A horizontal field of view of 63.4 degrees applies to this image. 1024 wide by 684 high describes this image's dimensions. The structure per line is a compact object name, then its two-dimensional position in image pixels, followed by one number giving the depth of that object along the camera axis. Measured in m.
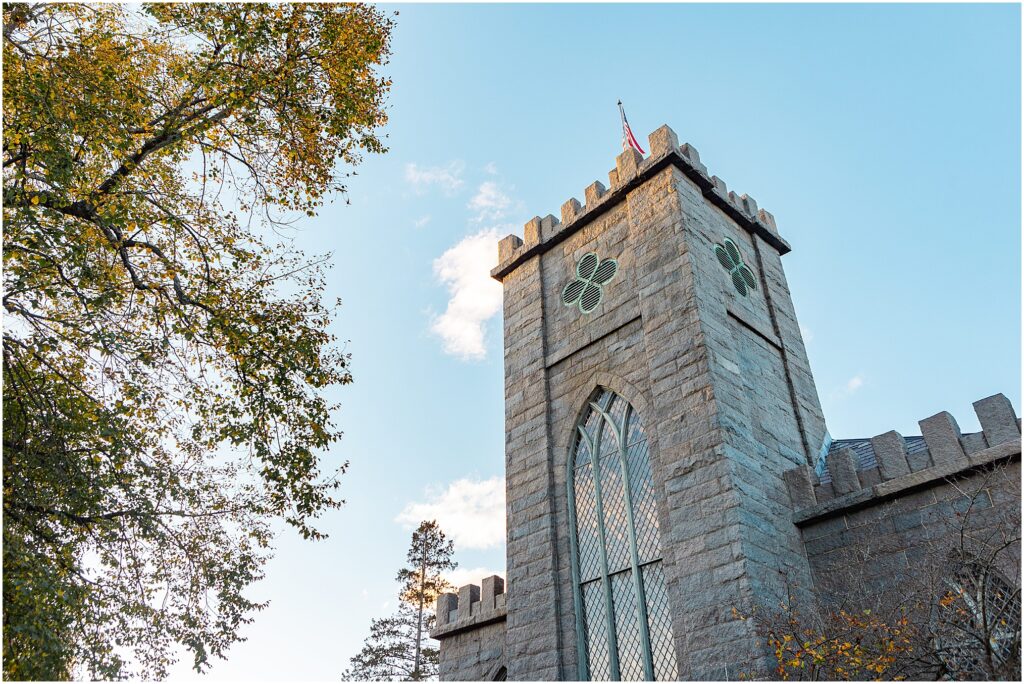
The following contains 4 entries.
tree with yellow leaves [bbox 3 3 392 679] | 8.62
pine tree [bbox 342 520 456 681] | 28.98
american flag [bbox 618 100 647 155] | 18.58
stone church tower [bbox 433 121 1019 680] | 10.93
